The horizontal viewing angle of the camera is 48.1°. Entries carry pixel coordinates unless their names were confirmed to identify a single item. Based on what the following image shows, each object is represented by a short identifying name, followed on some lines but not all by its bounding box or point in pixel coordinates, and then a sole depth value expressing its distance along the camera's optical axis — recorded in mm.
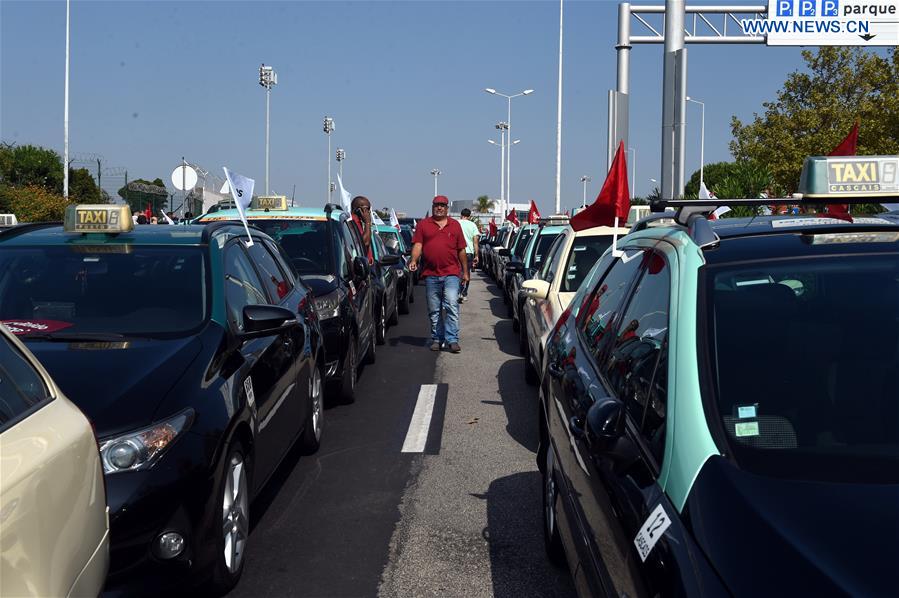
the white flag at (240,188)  7660
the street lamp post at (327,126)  63853
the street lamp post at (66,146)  37288
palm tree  116125
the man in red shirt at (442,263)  11914
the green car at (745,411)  2234
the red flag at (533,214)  24841
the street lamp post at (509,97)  63906
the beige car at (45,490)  2246
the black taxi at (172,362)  3777
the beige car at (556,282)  8484
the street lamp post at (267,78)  50875
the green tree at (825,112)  29297
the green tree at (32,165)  42584
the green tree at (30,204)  28531
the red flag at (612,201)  6359
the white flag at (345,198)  12266
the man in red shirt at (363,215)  13188
